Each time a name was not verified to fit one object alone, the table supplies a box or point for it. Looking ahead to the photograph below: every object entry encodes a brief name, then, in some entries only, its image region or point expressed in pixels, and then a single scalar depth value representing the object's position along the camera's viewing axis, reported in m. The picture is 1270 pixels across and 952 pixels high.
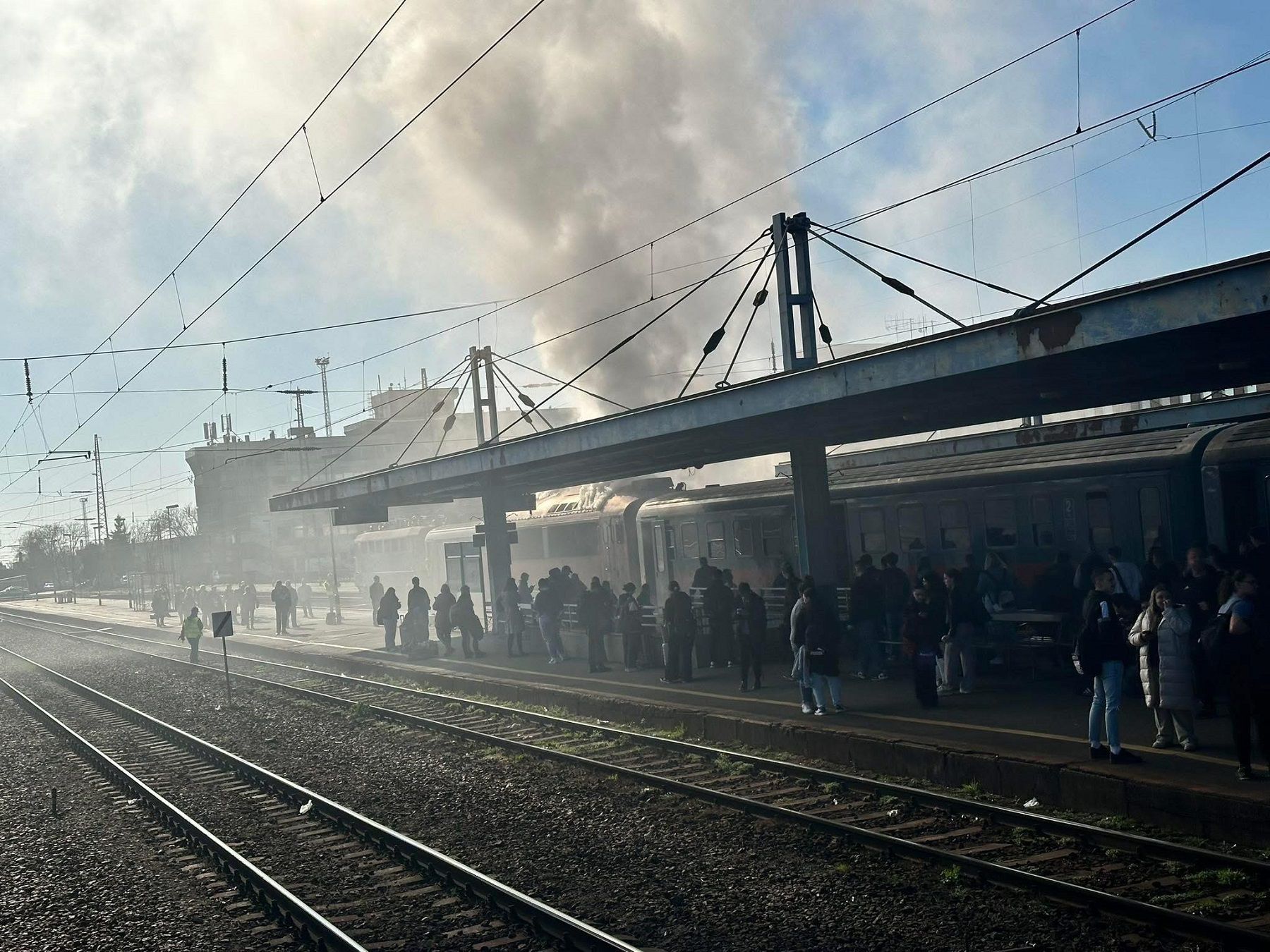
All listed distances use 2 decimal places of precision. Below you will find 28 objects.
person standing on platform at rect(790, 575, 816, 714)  13.68
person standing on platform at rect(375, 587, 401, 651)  27.42
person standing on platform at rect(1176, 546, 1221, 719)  11.77
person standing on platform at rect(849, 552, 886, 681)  15.58
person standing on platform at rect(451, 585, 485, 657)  25.28
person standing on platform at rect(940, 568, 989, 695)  14.30
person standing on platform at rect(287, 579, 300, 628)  40.66
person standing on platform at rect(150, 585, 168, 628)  51.22
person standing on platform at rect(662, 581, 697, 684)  17.23
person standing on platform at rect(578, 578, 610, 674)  20.56
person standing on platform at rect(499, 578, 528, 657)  24.55
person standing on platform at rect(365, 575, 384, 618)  36.75
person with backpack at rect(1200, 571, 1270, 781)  9.05
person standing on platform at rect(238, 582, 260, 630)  43.06
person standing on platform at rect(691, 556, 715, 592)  19.22
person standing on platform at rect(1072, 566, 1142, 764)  10.05
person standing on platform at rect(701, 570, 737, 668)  17.66
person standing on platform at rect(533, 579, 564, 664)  22.55
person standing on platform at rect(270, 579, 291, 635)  38.84
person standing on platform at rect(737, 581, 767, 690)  16.25
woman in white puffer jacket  9.98
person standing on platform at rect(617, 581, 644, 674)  19.98
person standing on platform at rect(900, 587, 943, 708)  13.59
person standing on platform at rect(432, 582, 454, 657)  25.64
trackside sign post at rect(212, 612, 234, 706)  23.02
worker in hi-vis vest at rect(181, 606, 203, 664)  31.06
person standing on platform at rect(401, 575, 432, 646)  26.20
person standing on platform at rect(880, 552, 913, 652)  15.77
